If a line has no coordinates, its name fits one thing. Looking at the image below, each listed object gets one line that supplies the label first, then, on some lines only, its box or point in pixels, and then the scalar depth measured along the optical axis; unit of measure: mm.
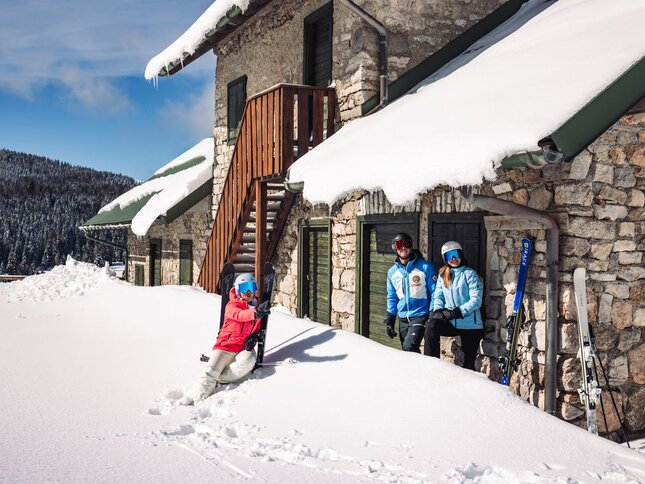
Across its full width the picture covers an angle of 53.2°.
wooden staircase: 8875
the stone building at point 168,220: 14266
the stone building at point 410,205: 5578
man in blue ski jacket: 6609
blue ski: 5820
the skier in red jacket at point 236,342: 5695
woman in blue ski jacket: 6102
